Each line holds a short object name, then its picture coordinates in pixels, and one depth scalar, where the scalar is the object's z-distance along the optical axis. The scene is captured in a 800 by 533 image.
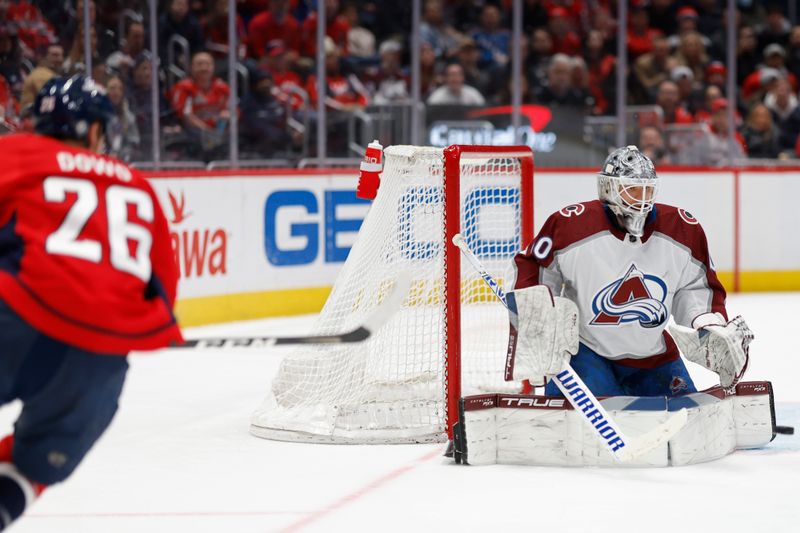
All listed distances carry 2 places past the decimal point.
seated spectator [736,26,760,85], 21.19
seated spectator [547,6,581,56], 20.33
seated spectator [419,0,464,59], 19.92
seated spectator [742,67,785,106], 20.23
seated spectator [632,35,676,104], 19.29
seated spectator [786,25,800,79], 21.86
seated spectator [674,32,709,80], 20.87
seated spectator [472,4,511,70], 19.30
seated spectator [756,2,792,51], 21.94
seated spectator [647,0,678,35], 22.41
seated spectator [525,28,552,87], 19.00
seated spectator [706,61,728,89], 20.00
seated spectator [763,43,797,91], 21.47
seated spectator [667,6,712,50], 21.62
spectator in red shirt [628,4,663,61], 21.06
